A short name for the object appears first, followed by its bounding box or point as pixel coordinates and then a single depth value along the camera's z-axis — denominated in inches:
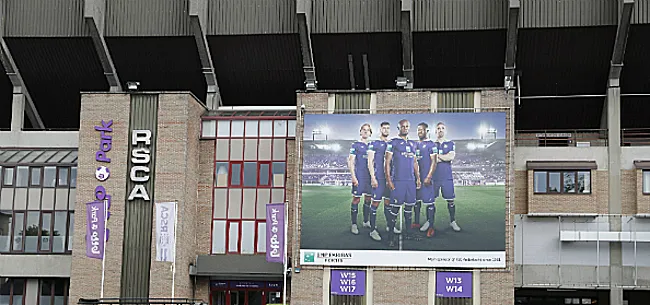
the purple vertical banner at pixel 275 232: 1430.9
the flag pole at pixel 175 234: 1427.2
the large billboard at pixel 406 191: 1455.5
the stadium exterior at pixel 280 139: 1513.3
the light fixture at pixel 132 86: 1606.8
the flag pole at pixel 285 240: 1402.6
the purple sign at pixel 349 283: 1469.0
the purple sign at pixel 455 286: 1444.4
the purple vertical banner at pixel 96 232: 1477.6
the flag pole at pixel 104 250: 1469.0
